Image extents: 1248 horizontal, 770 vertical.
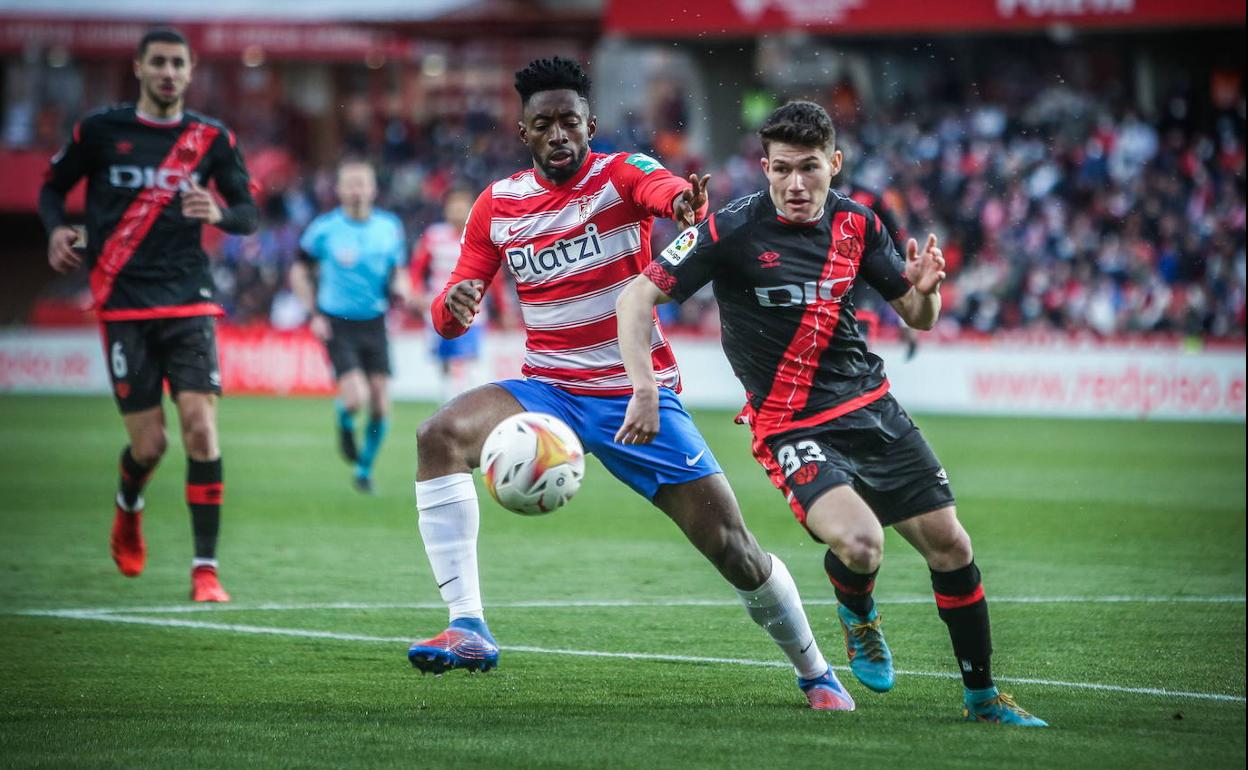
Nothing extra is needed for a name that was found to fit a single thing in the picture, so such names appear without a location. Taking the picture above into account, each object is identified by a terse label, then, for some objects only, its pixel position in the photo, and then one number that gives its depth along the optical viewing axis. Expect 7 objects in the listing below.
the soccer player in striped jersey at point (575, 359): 11.94
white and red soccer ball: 11.38
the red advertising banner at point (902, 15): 53.66
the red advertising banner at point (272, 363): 53.12
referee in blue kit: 27.44
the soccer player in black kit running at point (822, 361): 11.31
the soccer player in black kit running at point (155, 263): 16.72
